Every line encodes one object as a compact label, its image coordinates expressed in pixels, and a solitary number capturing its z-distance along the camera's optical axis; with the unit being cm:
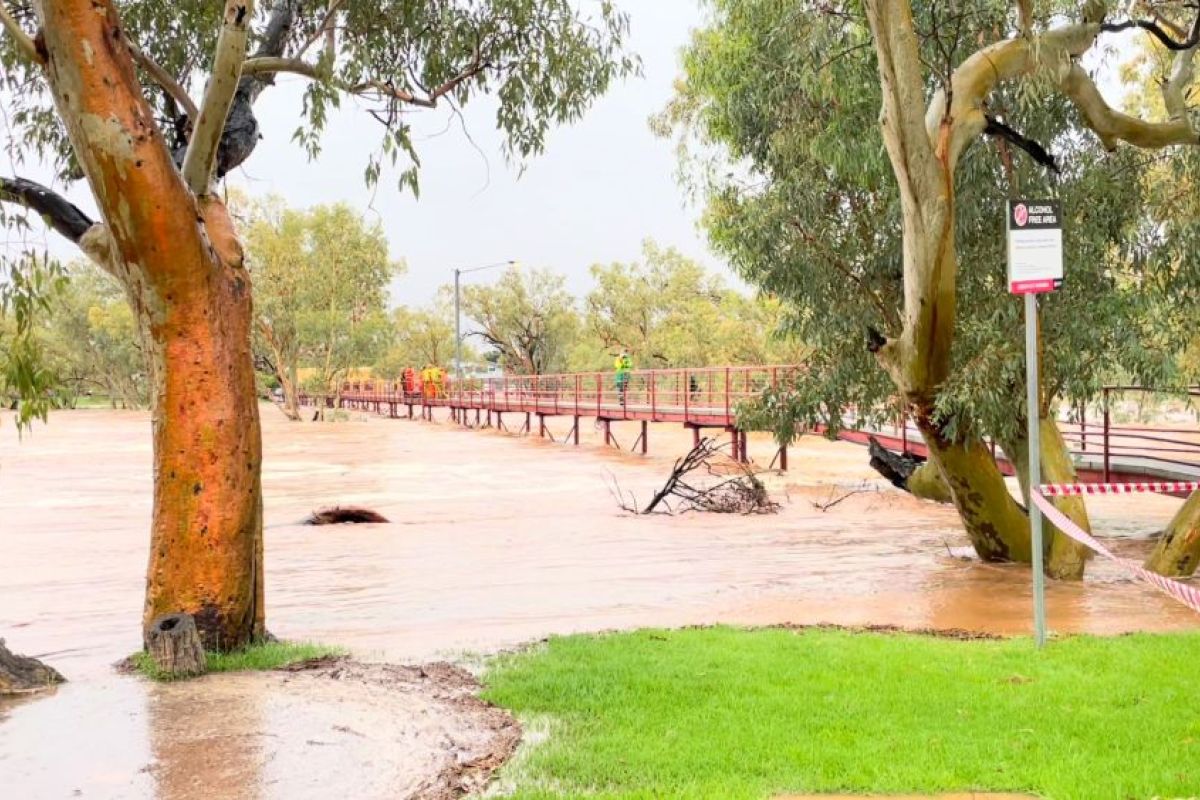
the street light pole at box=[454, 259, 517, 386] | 4919
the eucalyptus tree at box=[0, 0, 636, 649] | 612
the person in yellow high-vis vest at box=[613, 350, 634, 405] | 3042
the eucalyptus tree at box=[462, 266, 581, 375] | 6344
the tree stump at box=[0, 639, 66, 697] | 575
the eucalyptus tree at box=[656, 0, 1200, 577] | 905
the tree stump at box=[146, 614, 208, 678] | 599
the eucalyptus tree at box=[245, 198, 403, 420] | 5300
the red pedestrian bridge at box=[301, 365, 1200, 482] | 1369
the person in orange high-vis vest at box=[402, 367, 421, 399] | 5431
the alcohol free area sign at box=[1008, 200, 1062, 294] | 636
